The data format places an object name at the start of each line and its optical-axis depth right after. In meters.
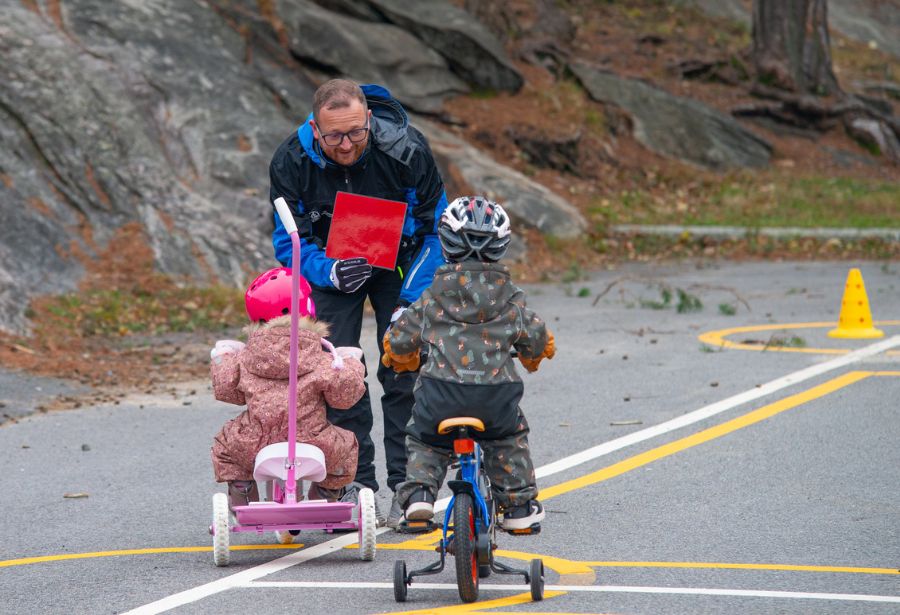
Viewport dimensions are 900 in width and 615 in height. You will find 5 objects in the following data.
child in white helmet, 10.98
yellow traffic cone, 25.75
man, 13.51
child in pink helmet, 12.27
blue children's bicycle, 10.52
